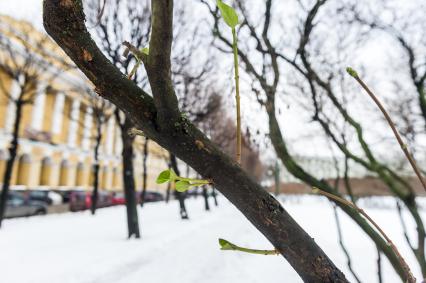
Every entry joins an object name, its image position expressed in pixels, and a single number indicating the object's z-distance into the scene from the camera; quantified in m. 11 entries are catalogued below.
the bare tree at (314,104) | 3.86
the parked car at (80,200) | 25.31
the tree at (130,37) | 11.79
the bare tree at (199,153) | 1.19
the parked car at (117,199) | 31.46
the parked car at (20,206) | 19.25
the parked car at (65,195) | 25.44
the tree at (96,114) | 22.08
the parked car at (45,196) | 22.40
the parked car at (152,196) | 38.97
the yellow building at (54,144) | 33.62
